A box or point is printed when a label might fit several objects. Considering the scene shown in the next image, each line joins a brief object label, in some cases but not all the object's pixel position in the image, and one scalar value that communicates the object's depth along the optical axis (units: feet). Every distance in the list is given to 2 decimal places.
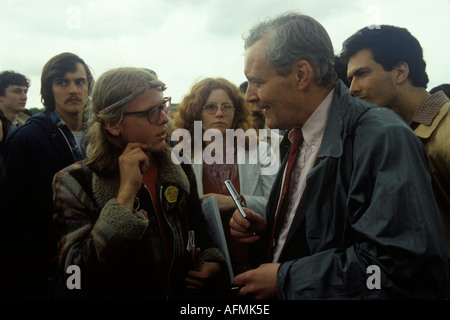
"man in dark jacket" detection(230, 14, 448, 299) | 3.73
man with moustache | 7.91
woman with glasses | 9.32
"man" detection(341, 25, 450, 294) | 8.14
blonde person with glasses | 5.40
